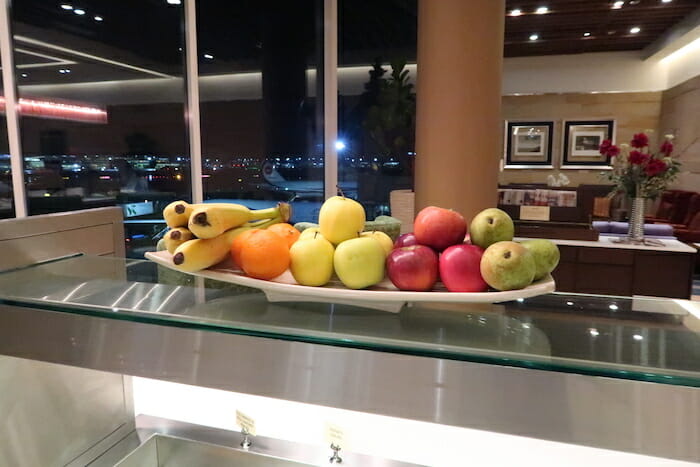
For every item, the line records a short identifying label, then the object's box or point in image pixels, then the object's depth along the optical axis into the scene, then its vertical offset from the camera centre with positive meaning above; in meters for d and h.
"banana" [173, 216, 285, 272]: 0.82 -0.14
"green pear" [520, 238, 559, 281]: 0.76 -0.13
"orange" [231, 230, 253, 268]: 0.83 -0.13
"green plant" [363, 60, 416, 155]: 4.34 +0.47
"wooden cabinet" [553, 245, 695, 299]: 3.74 -0.75
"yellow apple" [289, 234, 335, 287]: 0.79 -0.14
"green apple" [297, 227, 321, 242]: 0.85 -0.11
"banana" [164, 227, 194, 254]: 0.87 -0.12
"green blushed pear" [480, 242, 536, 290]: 0.70 -0.13
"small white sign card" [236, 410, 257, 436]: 1.08 -0.54
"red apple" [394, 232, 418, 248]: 0.83 -0.12
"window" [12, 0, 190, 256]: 2.96 +0.42
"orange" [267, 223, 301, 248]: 0.85 -0.11
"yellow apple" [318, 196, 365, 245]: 0.82 -0.08
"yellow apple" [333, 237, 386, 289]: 0.76 -0.14
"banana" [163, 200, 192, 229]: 0.87 -0.08
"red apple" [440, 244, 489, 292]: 0.73 -0.14
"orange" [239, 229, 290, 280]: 0.80 -0.14
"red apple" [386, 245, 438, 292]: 0.75 -0.15
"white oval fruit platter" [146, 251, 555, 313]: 0.71 -0.18
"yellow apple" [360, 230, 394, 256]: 0.83 -0.12
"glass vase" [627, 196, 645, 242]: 3.92 -0.39
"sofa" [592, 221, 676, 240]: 4.31 -0.51
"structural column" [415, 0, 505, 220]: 2.96 +0.42
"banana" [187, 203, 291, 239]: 0.82 -0.09
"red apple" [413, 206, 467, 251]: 0.80 -0.10
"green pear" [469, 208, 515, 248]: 0.79 -0.09
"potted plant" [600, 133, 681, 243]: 3.84 -0.04
